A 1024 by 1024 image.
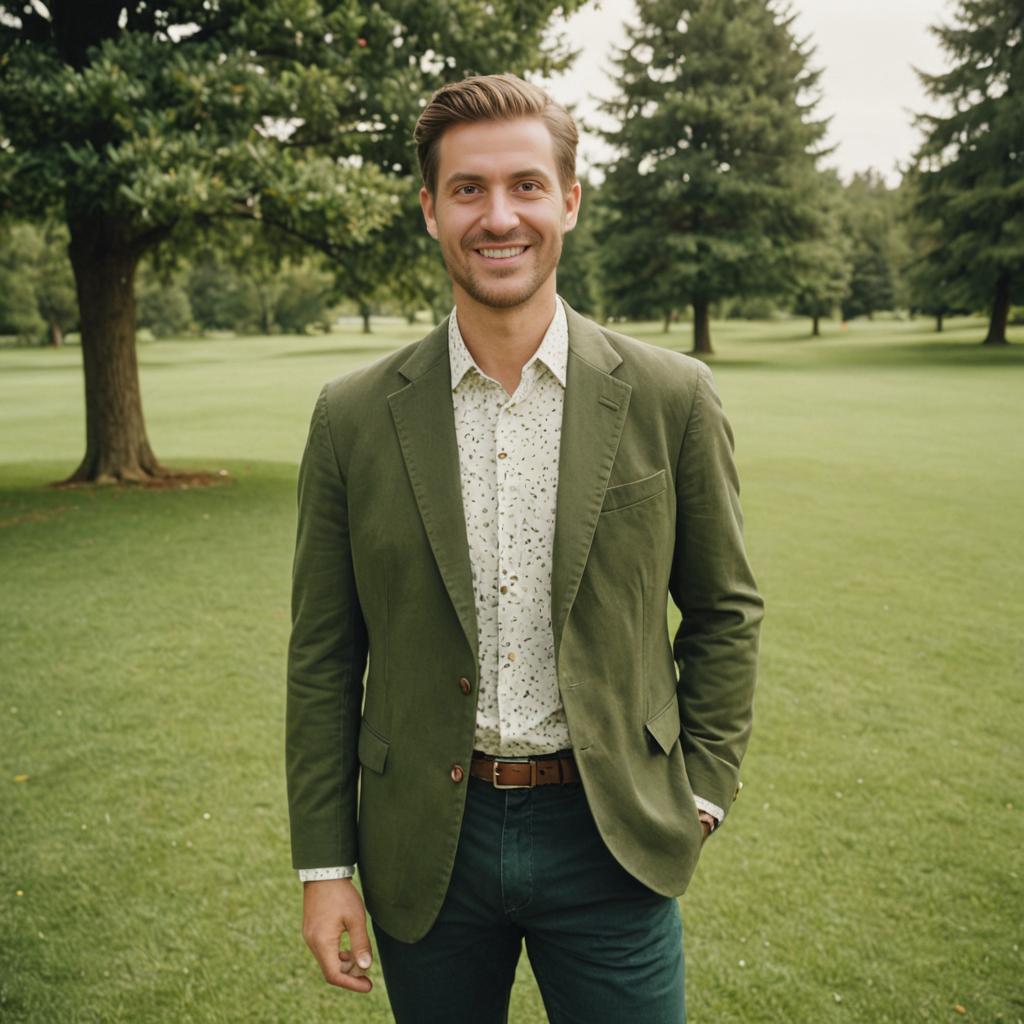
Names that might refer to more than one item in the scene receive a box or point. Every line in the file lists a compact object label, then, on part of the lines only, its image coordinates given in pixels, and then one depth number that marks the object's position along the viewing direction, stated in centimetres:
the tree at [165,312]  7994
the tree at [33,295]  6400
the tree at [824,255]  4375
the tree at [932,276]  4278
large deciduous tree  906
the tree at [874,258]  7569
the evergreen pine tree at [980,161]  4044
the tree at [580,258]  5451
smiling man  189
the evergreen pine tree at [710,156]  4241
